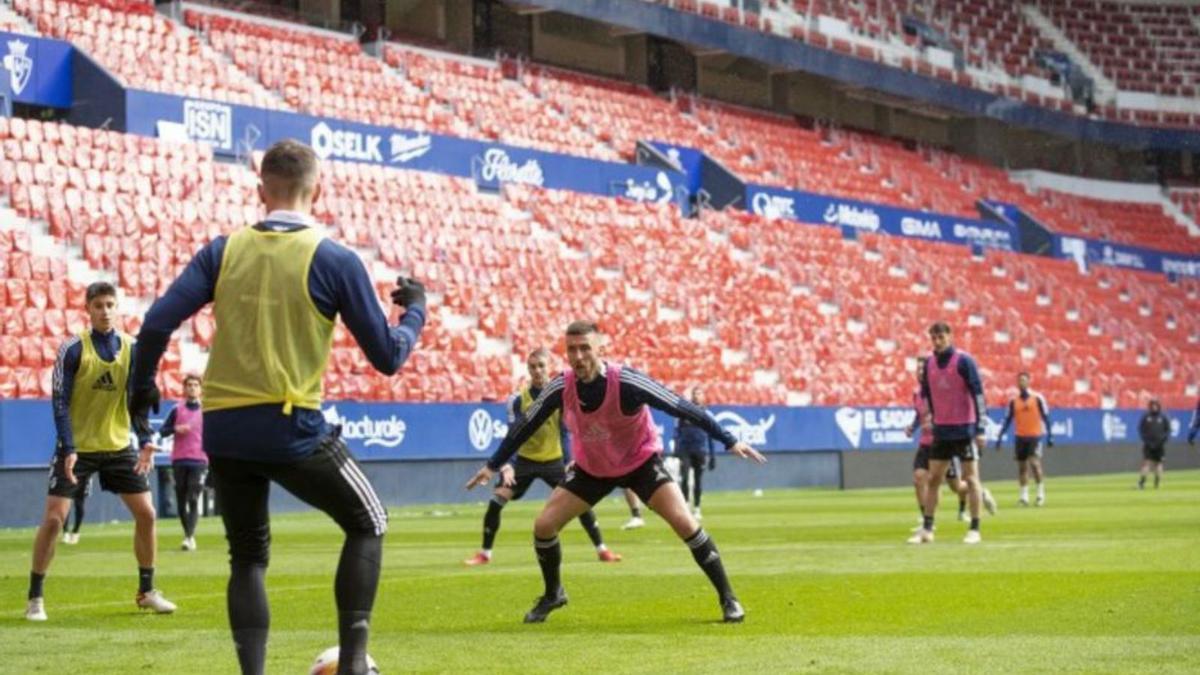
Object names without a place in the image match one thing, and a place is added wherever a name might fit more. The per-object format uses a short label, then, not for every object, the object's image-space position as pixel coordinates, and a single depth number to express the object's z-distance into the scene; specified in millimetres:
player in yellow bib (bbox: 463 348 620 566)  20312
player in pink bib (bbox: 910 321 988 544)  22391
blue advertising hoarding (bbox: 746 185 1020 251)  56781
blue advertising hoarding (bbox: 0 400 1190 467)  30469
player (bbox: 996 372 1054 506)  35688
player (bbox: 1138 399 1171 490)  42938
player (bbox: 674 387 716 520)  33531
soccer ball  8727
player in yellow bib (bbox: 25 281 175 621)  14180
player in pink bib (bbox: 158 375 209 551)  25031
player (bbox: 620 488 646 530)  28531
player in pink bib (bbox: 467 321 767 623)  13305
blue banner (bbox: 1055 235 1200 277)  70125
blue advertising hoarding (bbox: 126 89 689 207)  39469
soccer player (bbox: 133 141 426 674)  8422
